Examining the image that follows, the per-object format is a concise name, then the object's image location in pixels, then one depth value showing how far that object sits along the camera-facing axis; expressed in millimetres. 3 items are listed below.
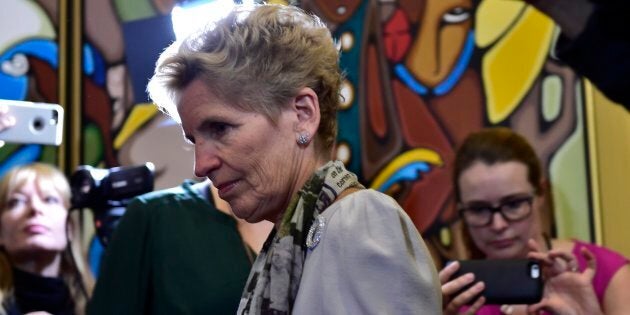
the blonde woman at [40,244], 2816
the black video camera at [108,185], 2400
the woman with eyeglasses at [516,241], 2131
